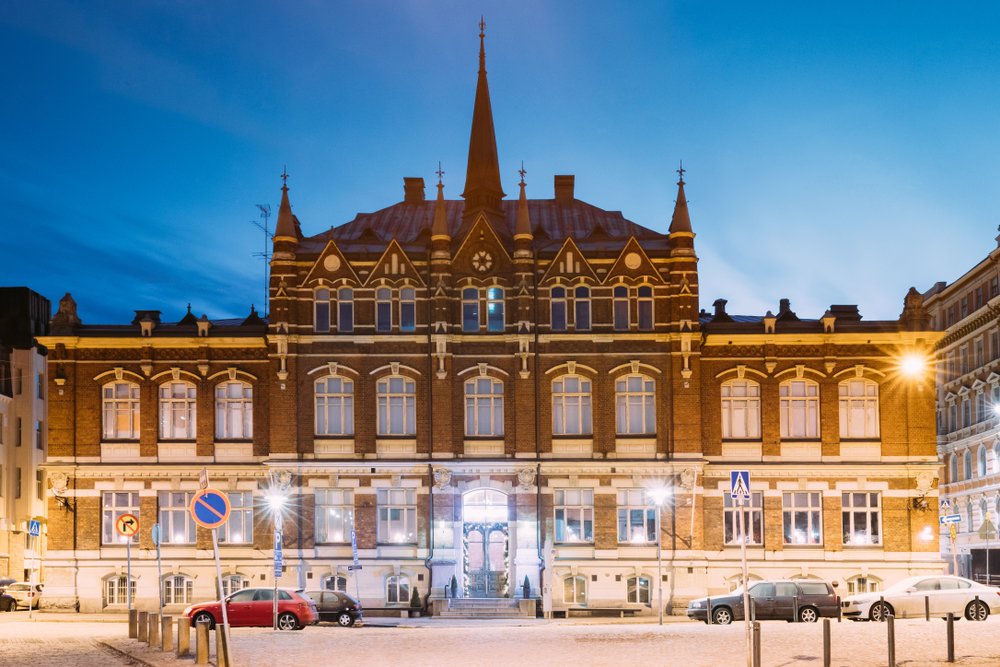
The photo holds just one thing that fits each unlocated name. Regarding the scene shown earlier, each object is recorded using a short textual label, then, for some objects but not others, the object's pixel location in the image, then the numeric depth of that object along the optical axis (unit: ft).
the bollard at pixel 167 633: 101.04
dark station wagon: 138.10
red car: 130.62
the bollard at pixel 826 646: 84.28
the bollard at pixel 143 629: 110.73
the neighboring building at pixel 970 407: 243.19
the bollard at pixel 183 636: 96.53
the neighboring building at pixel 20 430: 240.73
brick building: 177.06
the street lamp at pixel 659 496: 175.63
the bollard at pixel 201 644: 90.38
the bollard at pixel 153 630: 104.12
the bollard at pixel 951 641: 90.22
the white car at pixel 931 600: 131.75
